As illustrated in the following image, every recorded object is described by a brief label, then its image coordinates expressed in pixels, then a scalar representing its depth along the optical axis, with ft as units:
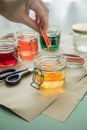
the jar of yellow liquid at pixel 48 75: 1.92
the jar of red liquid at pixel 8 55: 2.35
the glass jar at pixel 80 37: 2.58
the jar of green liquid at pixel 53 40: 2.68
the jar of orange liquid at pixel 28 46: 2.56
